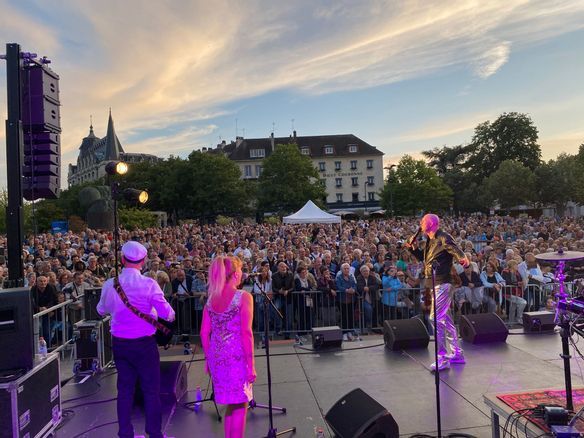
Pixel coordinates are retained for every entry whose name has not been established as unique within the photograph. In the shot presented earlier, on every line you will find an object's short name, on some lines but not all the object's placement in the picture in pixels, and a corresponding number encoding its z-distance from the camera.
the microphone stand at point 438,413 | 4.21
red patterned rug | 3.76
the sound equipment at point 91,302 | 7.15
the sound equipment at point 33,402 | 3.84
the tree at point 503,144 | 66.38
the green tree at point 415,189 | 64.38
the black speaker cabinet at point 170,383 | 5.46
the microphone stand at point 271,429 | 4.33
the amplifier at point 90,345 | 6.88
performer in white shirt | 4.26
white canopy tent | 23.39
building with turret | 117.81
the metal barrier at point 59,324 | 8.02
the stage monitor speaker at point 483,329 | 7.71
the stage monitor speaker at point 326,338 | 7.78
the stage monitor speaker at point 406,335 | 7.51
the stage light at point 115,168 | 6.96
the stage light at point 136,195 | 7.21
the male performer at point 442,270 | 6.17
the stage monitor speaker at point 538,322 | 8.32
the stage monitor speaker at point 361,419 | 4.01
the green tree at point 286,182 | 63.25
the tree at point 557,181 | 50.19
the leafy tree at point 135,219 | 33.84
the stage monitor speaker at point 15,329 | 4.05
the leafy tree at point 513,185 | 51.41
